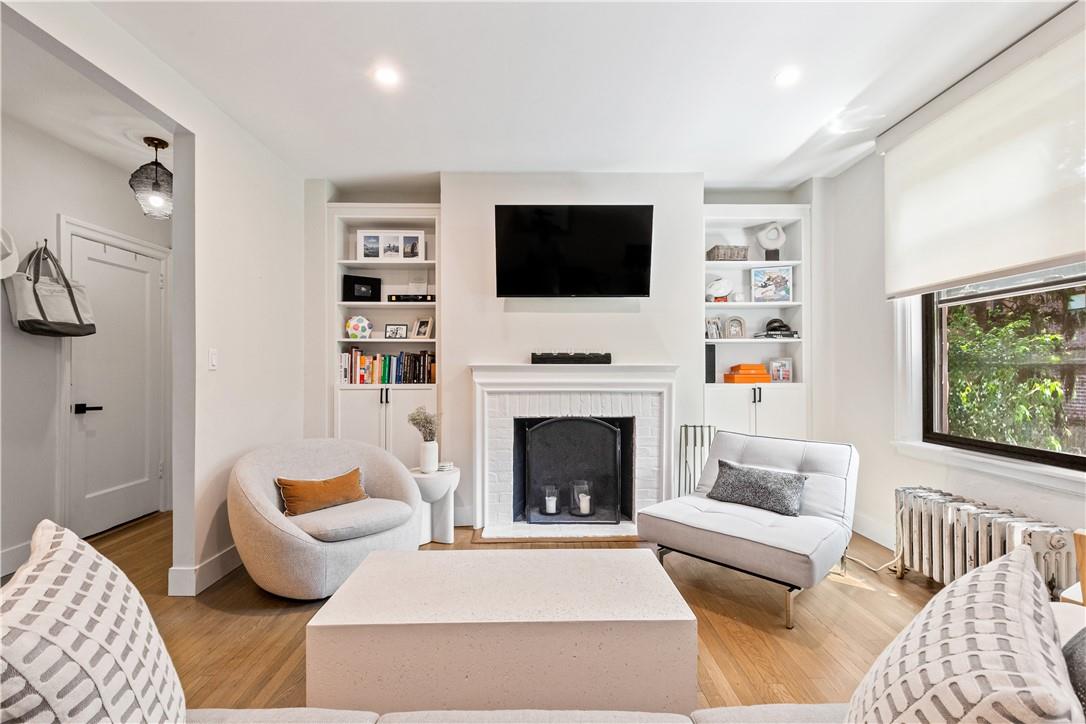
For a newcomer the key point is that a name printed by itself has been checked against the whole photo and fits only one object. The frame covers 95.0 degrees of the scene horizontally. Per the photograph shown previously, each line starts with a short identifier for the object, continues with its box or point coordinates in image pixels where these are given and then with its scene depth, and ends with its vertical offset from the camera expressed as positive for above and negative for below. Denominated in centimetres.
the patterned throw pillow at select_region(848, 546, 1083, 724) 59 -40
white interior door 330 -20
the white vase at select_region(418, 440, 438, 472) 329 -61
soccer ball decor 389 +28
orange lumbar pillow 268 -71
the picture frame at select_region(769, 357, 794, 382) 396 -5
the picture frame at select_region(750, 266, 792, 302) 391 +63
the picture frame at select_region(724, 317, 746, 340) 405 +29
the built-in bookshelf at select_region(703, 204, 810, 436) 385 +30
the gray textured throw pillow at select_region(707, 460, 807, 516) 266 -69
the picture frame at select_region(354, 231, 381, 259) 391 +93
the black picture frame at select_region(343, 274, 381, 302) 391 +60
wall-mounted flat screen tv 359 +82
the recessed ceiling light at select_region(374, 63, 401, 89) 239 +141
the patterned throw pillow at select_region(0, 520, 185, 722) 67 -42
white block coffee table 143 -86
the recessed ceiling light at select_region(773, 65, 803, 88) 240 +142
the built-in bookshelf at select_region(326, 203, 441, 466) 381 +23
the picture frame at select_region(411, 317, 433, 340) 397 +28
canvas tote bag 279 +37
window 224 -2
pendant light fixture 284 +101
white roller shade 201 +86
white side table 324 -97
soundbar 362 +4
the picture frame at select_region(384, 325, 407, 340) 396 +26
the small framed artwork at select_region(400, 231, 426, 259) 391 +94
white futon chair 225 -80
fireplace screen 376 -80
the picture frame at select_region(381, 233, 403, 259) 392 +93
